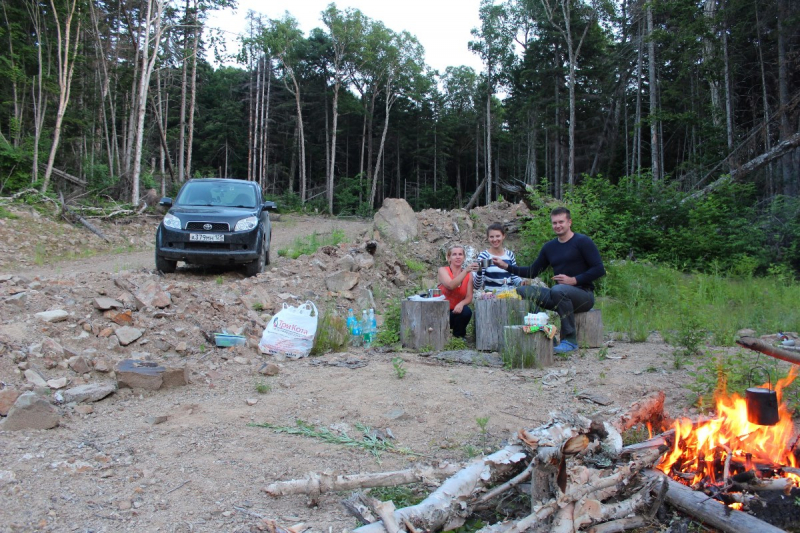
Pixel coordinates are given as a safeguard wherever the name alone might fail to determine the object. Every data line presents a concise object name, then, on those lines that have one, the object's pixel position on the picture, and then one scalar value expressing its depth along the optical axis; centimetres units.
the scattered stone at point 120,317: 587
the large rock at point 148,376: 456
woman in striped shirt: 618
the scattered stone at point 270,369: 501
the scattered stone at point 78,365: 491
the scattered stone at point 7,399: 392
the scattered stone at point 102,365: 495
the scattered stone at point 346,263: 947
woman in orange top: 612
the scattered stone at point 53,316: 556
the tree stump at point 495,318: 559
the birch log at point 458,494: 223
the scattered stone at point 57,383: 455
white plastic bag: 568
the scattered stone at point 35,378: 455
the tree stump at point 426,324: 578
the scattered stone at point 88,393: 433
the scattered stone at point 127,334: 557
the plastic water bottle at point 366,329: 640
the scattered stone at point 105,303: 594
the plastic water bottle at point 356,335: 638
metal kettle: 265
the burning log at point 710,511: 214
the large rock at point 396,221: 1220
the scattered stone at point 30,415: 367
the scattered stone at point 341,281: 892
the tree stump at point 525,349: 523
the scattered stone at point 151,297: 628
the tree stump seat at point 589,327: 593
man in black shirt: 573
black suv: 873
